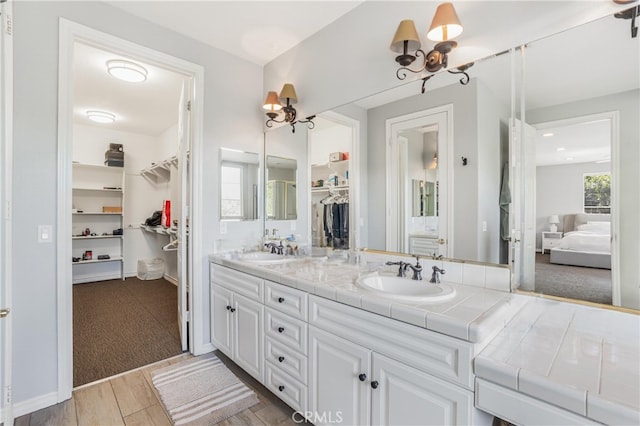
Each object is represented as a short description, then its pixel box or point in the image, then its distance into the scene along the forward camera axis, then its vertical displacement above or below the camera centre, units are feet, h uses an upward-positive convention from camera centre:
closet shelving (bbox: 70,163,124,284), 16.39 -0.31
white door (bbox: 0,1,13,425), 4.62 -0.12
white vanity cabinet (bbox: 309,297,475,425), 3.49 -2.30
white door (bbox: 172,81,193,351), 8.38 -0.04
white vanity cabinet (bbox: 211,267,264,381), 6.40 -2.50
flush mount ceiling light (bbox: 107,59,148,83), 9.41 +4.75
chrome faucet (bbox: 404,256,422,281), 5.42 -1.06
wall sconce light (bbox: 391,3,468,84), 4.88 +3.13
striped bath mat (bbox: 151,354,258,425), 5.81 -3.90
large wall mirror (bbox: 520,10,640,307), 3.90 +0.73
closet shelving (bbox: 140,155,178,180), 14.98 +2.61
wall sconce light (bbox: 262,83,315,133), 8.30 +3.16
